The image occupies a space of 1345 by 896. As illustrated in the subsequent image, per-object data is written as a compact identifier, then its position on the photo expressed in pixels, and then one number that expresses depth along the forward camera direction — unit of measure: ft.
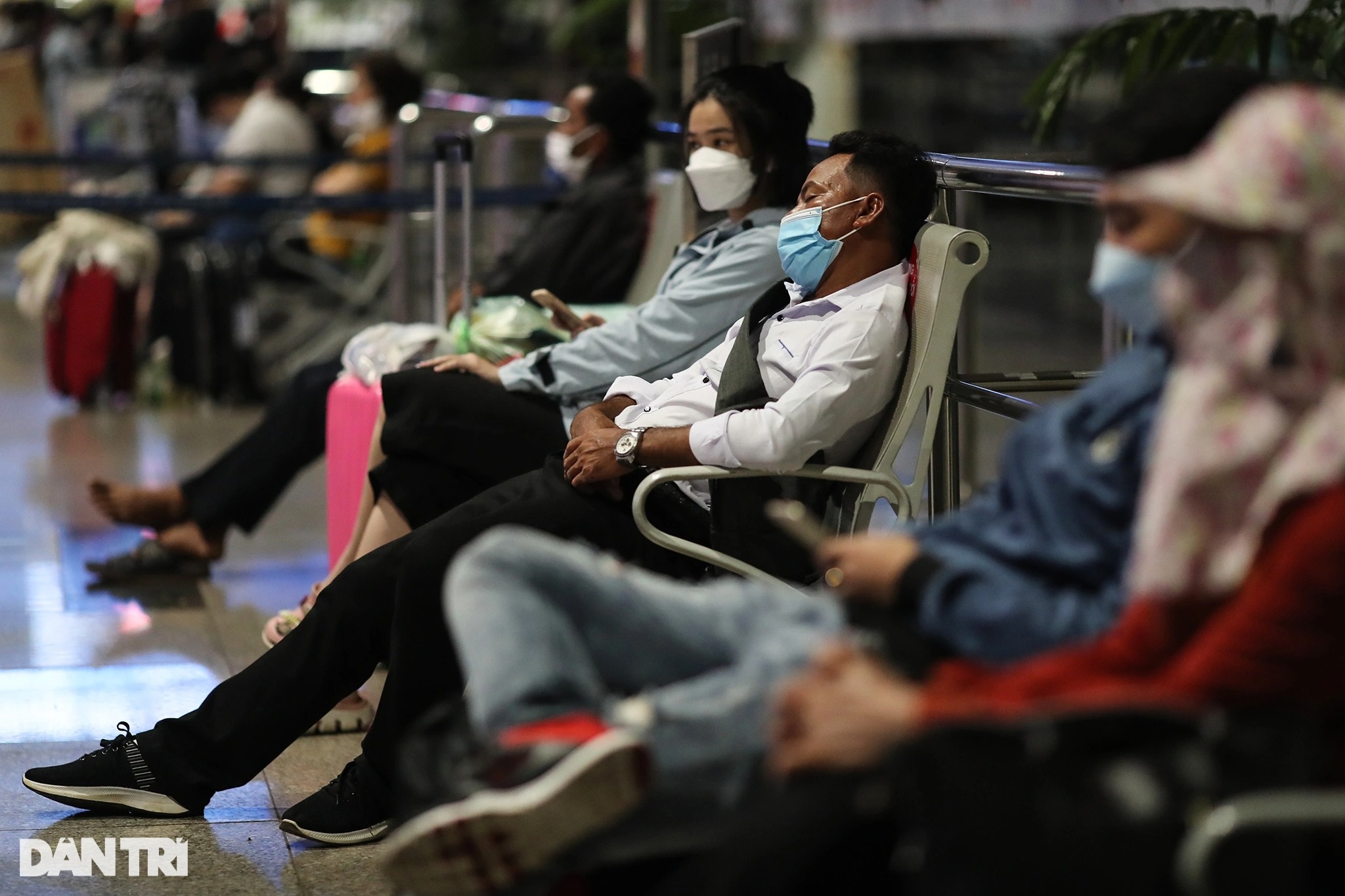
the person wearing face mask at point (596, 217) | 30.22
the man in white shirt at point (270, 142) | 53.26
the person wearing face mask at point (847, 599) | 11.28
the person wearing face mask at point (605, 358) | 22.48
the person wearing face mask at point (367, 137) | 47.91
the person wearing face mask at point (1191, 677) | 9.98
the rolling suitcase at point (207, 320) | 46.78
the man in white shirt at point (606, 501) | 17.48
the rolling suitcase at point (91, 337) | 46.34
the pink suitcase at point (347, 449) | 25.61
